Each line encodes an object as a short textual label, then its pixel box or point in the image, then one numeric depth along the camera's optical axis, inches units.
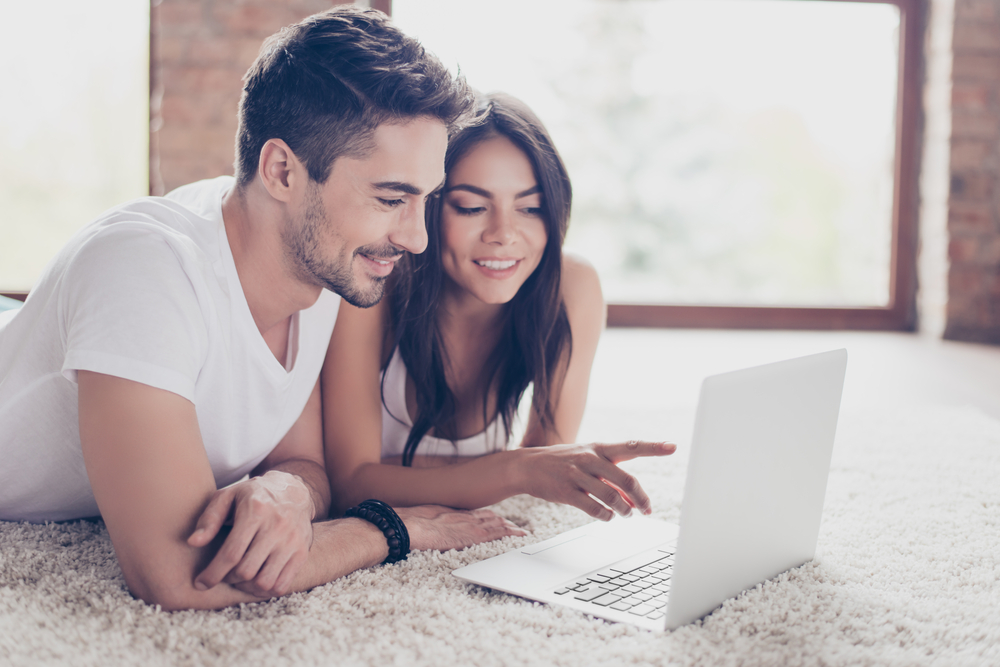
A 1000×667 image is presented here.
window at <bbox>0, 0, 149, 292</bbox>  155.4
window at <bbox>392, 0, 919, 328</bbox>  168.1
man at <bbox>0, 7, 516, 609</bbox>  36.4
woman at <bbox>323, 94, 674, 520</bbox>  54.3
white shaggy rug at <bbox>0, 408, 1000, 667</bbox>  33.9
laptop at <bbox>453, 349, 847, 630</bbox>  33.3
